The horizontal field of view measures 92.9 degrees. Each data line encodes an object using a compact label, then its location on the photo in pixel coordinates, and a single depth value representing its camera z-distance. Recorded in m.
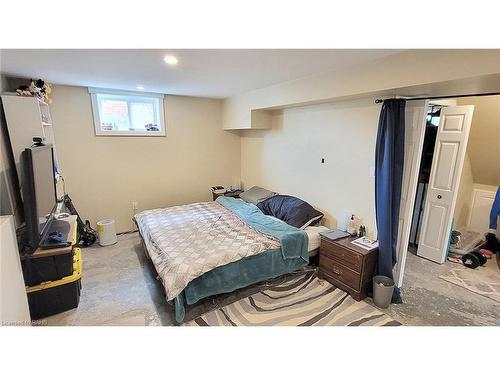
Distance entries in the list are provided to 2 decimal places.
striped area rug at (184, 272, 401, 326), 2.09
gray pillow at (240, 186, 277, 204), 3.88
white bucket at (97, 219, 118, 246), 3.44
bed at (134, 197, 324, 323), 2.07
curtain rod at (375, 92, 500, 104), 2.05
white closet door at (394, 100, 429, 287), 2.21
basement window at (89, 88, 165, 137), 3.56
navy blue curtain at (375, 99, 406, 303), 2.21
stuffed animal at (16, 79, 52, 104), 2.39
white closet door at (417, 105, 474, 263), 2.91
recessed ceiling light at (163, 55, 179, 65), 1.99
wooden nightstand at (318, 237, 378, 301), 2.35
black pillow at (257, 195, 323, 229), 3.01
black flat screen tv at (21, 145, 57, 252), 1.72
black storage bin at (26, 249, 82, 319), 2.01
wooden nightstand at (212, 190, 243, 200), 4.50
